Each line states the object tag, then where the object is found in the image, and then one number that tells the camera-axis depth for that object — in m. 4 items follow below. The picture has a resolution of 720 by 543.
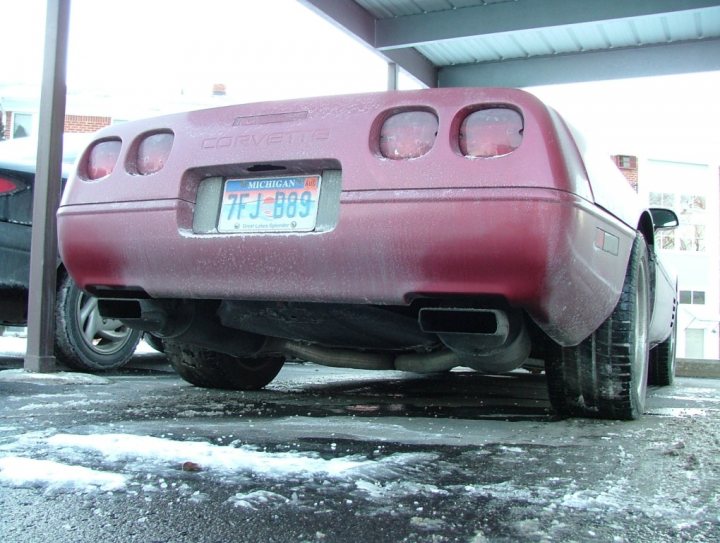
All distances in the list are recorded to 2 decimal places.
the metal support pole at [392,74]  7.55
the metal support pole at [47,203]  4.41
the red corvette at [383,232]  2.09
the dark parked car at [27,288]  4.52
